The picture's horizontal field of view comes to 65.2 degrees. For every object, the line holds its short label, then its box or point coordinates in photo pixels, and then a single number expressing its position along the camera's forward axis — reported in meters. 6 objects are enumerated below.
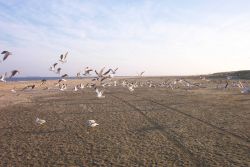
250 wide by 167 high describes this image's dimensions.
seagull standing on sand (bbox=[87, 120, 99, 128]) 11.42
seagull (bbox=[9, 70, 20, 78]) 13.07
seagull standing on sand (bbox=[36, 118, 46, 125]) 11.91
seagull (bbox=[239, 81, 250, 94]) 21.58
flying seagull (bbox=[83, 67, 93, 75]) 18.75
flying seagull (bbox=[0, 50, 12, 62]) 12.04
